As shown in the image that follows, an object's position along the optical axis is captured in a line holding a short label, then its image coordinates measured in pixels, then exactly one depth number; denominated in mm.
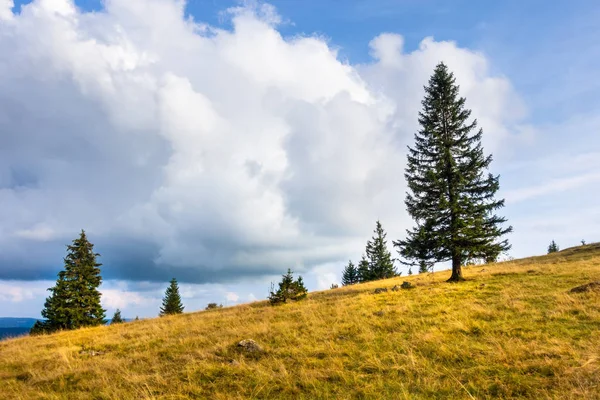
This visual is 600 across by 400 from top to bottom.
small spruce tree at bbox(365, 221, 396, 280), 52188
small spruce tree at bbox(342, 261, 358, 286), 64700
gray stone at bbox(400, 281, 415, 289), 20614
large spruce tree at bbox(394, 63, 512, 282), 21062
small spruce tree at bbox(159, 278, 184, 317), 53325
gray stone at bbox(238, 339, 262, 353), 9070
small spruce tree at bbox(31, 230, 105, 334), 31609
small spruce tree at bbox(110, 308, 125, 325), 56328
